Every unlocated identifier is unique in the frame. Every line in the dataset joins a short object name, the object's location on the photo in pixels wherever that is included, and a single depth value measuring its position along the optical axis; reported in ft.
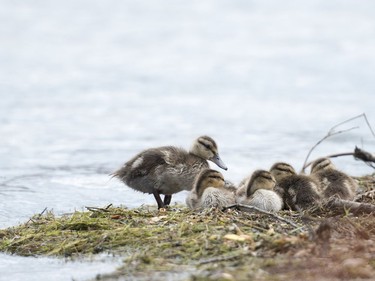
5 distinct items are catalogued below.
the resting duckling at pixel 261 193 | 49.21
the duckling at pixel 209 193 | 49.80
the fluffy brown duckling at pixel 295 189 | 51.34
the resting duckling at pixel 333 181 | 53.26
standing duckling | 57.57
